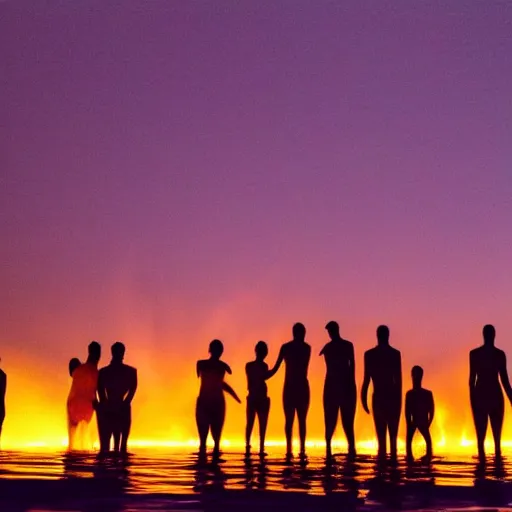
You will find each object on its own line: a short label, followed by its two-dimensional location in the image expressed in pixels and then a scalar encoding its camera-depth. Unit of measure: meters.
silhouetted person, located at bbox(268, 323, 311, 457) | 15.37
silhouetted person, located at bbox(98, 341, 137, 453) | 16.03
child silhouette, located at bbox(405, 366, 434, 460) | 16.03
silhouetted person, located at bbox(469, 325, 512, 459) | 14.07
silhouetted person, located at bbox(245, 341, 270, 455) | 16.53
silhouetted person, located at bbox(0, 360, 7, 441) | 16.22
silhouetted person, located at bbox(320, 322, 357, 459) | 14.71
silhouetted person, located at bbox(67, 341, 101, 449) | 17.03
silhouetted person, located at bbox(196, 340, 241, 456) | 15.48
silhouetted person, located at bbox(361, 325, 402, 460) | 14.64
